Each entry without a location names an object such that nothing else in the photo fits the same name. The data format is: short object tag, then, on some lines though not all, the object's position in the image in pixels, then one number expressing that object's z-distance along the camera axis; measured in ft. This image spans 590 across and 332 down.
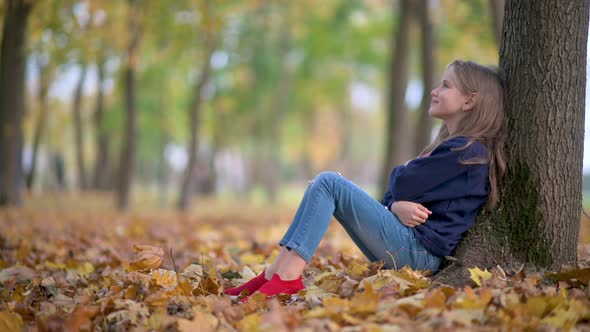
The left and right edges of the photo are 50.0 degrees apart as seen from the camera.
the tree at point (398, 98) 35.42
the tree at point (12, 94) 38.73
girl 10.85
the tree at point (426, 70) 33.85
